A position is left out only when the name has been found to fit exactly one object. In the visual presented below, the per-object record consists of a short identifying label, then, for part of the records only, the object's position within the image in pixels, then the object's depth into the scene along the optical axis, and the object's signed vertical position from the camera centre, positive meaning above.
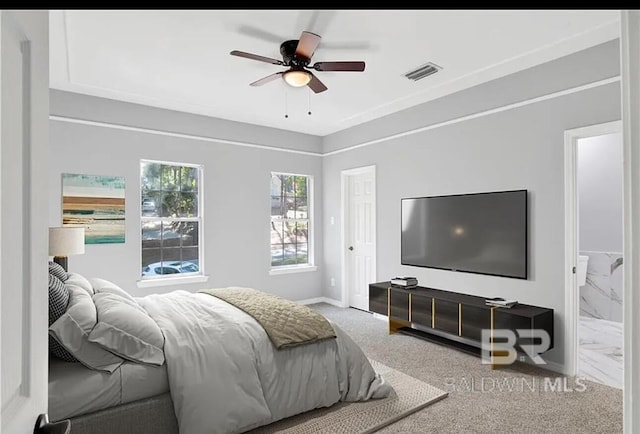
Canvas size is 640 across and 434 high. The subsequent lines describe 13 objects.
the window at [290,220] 5.48 -0.02
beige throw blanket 2.38 -0.67
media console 3.09 -0.87
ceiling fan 2.64 +1.13
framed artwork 3.91 +0.15
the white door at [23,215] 0.54 +0.01
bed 1.85 -0.79
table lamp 2.76 -0.15
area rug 2.26 -1.23
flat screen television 3.43 -0.15
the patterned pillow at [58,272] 2.31 -0.32
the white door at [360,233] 5.14 -0.21
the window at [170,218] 4.48 +0.01
